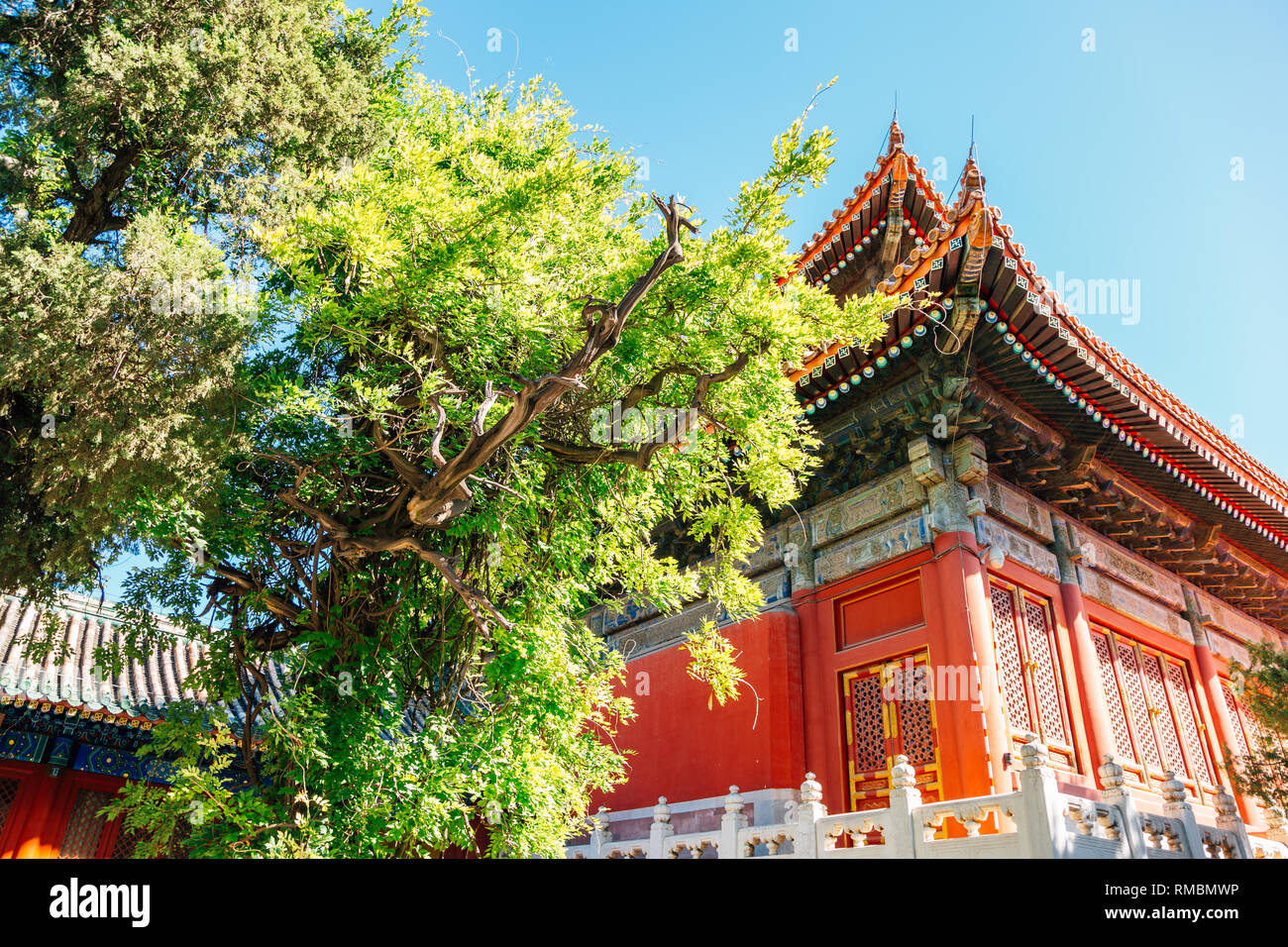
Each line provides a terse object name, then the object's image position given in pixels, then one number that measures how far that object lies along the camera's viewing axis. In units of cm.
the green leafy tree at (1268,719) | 655
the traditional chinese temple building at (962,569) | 695
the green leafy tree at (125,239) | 432
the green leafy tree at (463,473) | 427
